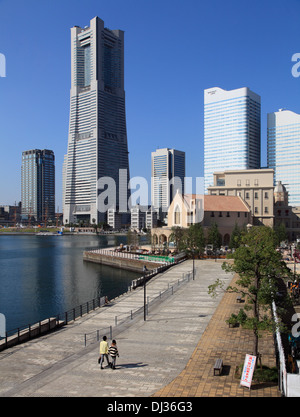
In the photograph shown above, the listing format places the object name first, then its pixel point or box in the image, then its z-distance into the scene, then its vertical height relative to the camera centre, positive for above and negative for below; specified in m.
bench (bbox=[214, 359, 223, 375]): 17.50 -6.90
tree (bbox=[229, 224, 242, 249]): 76.59 -3.55
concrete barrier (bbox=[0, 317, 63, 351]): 23.77 -7.86
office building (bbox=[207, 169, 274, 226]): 103.44 +7.42
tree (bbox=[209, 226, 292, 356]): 18.03 -2.58
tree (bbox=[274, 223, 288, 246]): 86.03 -3.73
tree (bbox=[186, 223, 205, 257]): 69.19 -4.54
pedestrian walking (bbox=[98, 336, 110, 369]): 19.05 -6.70
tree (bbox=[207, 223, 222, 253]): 78.06 -4.48
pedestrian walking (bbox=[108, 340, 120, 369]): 18.62 -6.68
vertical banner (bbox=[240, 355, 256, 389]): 15.97 -6.59
